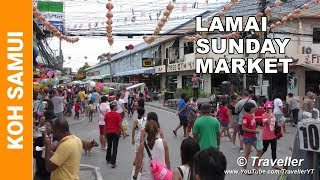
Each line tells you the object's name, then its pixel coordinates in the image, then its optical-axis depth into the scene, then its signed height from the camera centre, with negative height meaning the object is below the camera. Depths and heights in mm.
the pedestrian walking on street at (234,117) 13533 -1156
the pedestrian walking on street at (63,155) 4953 -849
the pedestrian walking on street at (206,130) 7797 -874
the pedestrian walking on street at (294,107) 19266 -1111
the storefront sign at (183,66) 35169 +1477
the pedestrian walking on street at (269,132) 9422 -1095
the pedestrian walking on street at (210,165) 3236 -633
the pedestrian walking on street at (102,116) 12859 -1029
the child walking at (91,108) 23283 -1409
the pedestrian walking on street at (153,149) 6094 -960
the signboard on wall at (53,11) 32794 +5691
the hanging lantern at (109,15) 11093 +1764
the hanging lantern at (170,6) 10995 +1973
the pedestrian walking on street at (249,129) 9320 -1023
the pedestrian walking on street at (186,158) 4281 -790
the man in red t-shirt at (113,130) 10750 -1196
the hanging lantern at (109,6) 10883 +1960
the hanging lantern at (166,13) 11366 +1861
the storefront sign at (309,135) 5312 -669
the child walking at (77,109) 24938 -1555
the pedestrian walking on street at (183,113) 15375 -1098
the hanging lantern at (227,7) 12262 +2174
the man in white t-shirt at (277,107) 16953 -979
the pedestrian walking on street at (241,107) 11969 -707
